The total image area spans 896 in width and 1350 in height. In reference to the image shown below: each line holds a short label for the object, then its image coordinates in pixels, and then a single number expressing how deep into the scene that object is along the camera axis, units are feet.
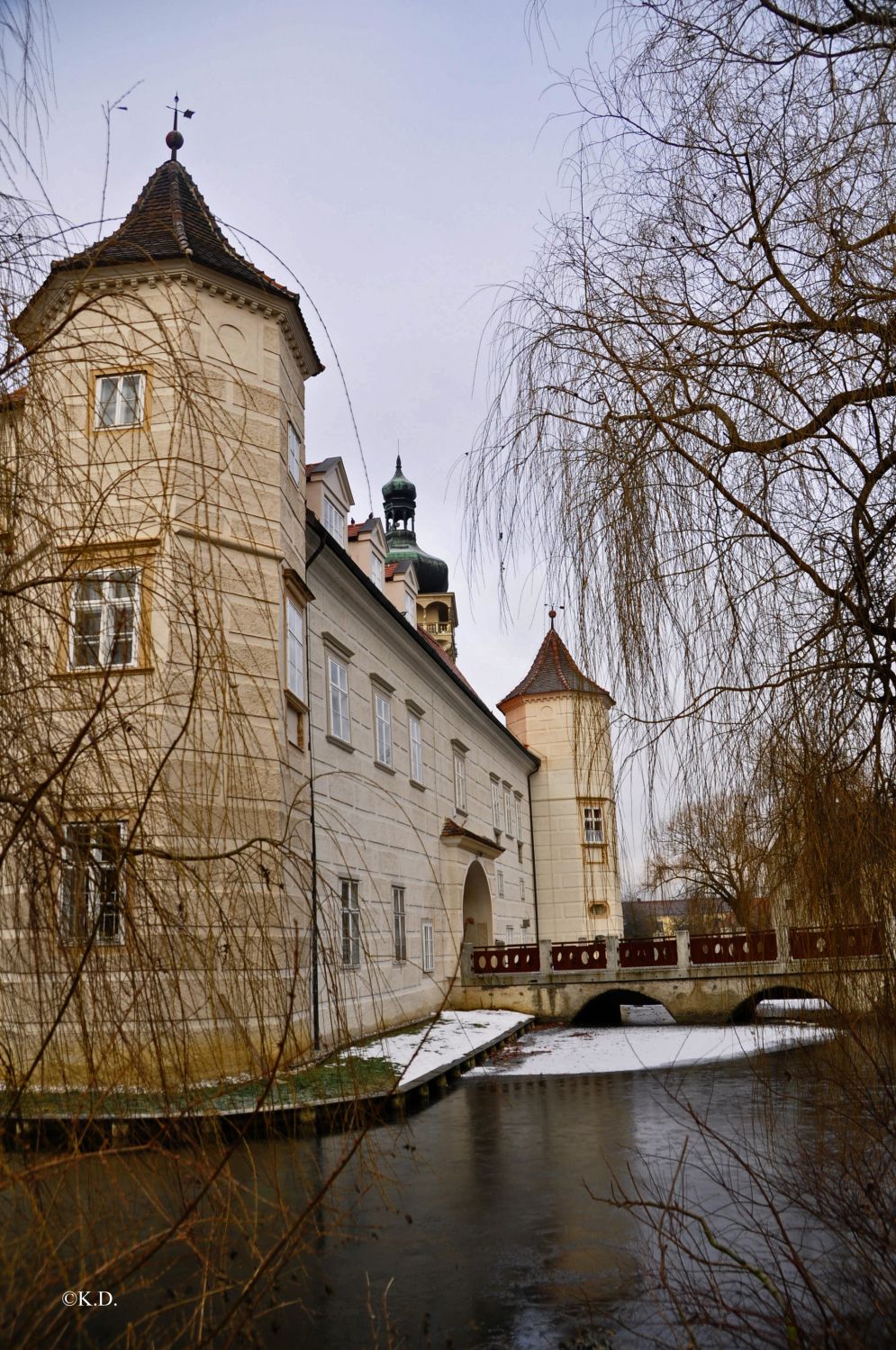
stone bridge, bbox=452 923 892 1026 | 75.72
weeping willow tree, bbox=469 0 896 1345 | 14.55
